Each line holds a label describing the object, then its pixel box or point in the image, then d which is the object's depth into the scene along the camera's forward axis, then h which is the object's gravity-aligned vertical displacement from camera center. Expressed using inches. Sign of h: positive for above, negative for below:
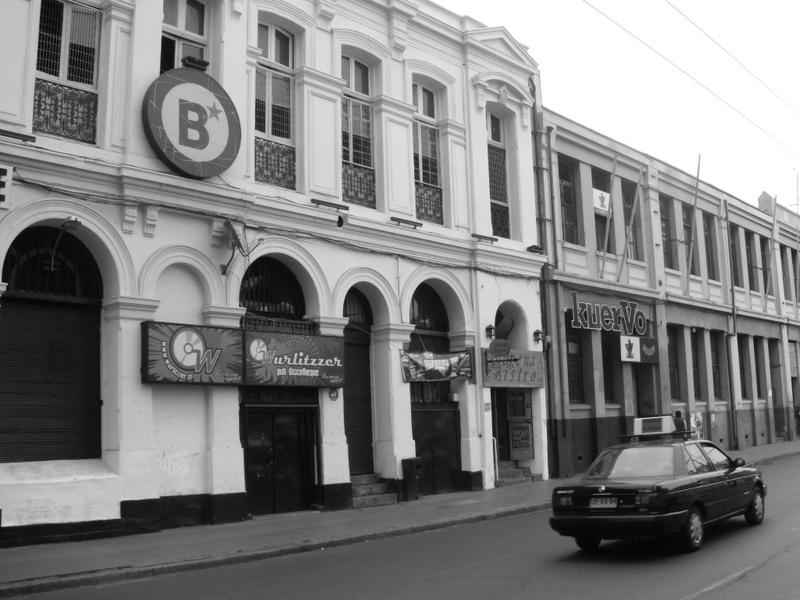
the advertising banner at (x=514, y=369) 792.3 +44.0
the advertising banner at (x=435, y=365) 722.2 +44.9
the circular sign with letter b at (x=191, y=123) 562.3 +208.6
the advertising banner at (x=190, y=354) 537.6 +44.9
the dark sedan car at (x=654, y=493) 395.2 -41.9
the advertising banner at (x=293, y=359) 599.2 +44.3
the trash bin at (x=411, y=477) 698.8 -52.6
